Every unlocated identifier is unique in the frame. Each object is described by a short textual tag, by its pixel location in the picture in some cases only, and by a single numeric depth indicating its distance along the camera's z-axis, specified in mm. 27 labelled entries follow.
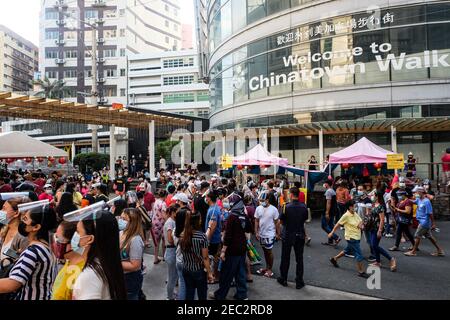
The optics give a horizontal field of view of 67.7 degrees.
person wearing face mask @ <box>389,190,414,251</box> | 8742
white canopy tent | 12984
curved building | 18844
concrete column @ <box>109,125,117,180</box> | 21453
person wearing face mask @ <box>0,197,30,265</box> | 3838
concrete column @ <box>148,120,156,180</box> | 20562
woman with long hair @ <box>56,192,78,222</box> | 6762
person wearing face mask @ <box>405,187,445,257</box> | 8539
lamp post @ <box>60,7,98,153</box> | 33938
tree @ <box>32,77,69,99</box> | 55503
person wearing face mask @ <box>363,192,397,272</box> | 7418
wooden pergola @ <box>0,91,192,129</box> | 14297
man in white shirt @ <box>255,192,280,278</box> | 7254
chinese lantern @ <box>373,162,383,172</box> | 14630
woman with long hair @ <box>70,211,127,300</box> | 2521
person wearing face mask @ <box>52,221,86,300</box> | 2629
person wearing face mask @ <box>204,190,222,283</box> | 6281
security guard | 6625
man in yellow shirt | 7184
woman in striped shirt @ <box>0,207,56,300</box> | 2883
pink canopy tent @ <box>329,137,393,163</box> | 13289
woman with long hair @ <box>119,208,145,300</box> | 4215
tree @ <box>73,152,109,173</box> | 28281
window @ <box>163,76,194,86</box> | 60250
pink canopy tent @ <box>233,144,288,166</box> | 14977
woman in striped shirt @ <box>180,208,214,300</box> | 4711
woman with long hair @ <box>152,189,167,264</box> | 7992
